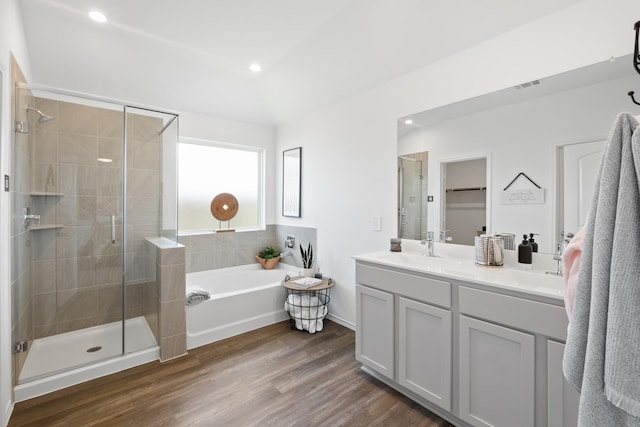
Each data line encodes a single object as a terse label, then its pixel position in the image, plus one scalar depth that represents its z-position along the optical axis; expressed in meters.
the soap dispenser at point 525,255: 1.78
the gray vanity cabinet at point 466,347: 1.33
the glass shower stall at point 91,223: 2.37
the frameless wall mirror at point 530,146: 1.57
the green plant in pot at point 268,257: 3.81
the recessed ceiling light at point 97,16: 2.13
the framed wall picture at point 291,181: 3.65
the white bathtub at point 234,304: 2.67
